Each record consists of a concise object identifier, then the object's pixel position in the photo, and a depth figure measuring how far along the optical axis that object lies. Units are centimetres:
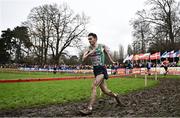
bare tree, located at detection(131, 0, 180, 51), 6059
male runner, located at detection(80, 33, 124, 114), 878
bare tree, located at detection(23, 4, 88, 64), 6988
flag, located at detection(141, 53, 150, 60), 5150
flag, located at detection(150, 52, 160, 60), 4764
